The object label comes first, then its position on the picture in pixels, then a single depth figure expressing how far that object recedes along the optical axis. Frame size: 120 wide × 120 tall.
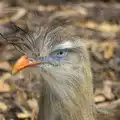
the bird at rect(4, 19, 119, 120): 4.50
